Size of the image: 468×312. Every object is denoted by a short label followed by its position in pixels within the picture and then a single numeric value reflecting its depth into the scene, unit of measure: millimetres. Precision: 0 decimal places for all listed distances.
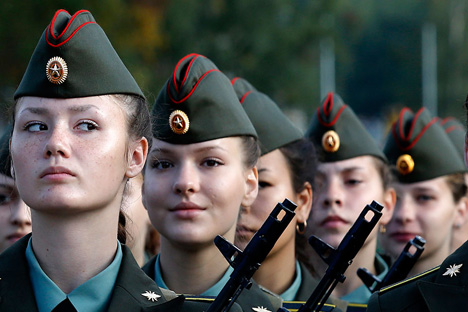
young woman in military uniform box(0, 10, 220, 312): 8016
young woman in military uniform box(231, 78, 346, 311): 12492
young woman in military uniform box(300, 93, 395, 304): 14227
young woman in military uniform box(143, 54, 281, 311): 10437
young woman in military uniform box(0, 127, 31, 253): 12570
